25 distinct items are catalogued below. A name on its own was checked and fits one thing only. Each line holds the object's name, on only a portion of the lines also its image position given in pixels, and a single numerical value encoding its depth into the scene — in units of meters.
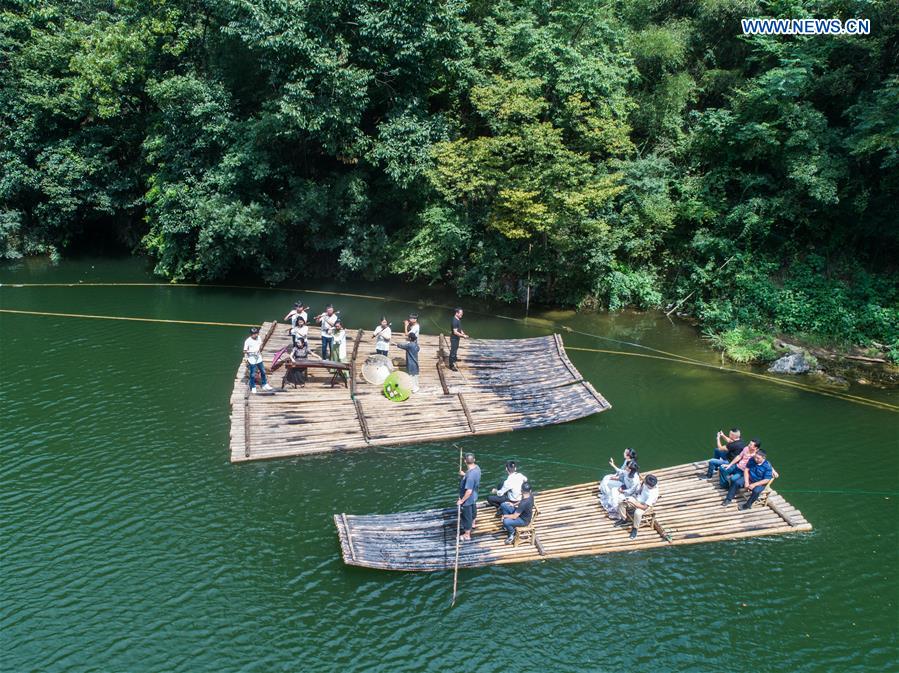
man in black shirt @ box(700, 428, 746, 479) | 15.20
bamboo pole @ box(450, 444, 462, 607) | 11.88
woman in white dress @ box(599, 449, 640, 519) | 14.19
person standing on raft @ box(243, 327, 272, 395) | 17.89
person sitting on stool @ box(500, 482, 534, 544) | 13.36
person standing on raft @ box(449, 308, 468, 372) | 19.45
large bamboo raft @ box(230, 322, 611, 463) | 16.98
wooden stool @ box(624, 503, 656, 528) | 14.17
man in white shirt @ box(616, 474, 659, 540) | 13.77
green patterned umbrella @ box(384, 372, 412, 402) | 18.61
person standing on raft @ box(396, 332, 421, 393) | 19.22
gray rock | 22.02
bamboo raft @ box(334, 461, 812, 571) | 13.06
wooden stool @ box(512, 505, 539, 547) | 13.53
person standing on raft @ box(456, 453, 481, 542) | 13.16
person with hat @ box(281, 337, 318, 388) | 18.86
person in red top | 14.57
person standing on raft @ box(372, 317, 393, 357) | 19.31
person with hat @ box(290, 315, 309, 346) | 19.38
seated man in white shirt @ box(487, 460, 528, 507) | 13.54
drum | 19.06
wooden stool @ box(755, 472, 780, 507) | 14.65
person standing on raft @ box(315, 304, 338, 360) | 19.36
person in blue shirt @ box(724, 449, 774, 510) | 14.39
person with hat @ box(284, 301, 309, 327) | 19.70
